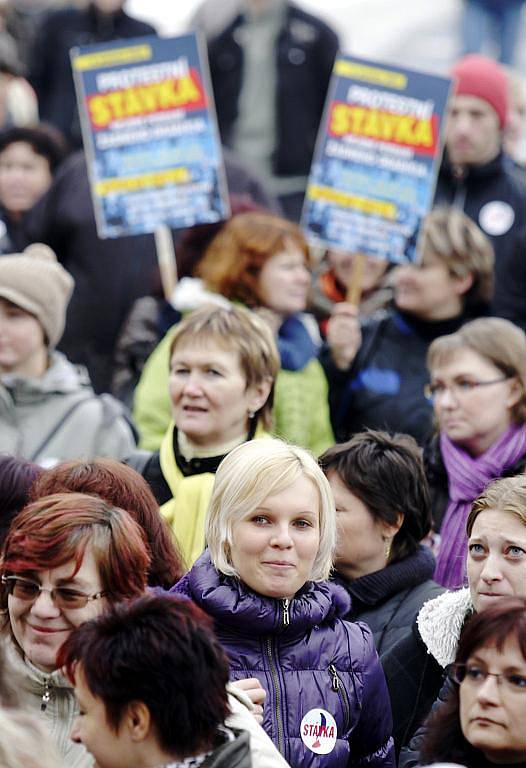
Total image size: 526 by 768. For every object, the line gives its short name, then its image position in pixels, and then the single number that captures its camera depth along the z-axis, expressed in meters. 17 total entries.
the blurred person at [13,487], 10.62
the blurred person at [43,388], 13.59
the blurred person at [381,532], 11.15
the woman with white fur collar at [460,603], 9.77
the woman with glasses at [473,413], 12.59
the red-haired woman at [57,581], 9.06
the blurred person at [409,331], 15.14
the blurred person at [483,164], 18.14
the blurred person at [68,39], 22.30
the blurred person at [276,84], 21.33
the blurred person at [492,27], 25.62
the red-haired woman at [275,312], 14.45
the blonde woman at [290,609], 9.52
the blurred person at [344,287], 17.56
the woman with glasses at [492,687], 8.16
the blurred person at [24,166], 19.30
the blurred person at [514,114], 20.73
